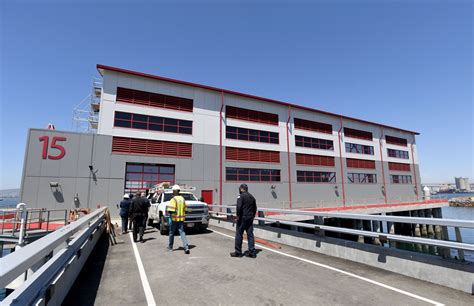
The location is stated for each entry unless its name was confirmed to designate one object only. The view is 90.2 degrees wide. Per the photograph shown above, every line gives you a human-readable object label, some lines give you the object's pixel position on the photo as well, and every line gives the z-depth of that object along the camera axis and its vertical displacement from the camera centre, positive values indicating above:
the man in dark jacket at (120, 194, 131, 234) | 12.53 -1.14
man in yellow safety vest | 8.20 -0.88
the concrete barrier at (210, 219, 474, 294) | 4.54 -1.72
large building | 20.70 +4.15
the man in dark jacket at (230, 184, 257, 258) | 7.25 -0.91
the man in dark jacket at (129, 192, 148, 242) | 10.25 -1.06
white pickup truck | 11.41 -1.20
